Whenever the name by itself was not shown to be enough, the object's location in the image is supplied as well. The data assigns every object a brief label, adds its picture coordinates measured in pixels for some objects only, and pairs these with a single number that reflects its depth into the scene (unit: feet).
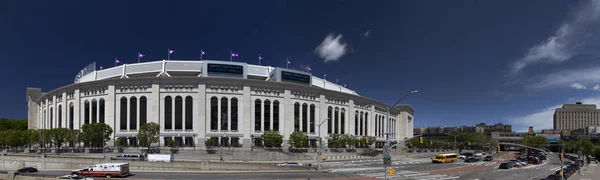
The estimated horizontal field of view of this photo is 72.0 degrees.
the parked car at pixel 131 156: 220.64
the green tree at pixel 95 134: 288.10
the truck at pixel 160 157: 211.20
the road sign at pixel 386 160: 115.44
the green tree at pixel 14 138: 327.67
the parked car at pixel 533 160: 287.79
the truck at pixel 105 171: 149.07
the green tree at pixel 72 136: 293.84
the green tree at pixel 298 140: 309.01
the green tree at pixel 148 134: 270.05
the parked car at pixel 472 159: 279.65
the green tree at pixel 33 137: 314.55
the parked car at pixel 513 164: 237.78
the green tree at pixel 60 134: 295.48
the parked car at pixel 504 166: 227.20
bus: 271.08
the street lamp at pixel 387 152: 115.96
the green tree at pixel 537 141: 576.28
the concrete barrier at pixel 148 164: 176.69
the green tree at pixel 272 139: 304.91
